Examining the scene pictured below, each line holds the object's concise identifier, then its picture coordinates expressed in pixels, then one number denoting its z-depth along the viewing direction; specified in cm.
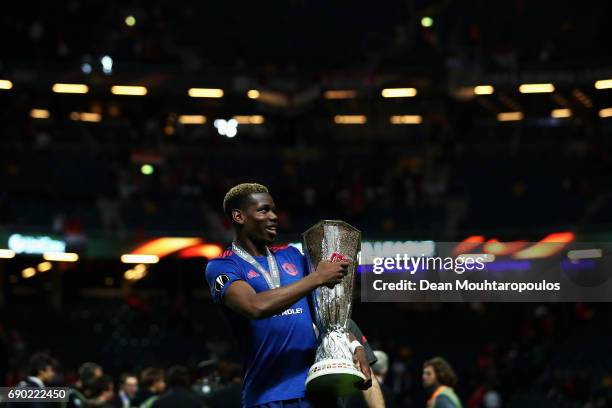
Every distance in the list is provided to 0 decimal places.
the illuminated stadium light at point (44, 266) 3138
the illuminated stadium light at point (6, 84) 3244
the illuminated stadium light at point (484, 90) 3262
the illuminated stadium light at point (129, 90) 3347
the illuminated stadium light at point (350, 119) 3553
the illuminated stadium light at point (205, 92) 3378
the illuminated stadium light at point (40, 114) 3422
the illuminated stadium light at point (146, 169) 3177
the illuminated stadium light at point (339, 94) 3366
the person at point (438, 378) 995
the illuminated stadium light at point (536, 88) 3253
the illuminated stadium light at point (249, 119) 3547
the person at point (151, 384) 1270
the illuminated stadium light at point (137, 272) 3162
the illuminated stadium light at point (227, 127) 3506
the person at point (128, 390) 1395
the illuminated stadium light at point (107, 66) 3269
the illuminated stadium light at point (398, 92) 3397
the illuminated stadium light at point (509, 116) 3469
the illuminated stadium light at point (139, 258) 3022
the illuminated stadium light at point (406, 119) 3503
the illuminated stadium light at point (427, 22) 3403
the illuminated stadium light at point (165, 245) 2973
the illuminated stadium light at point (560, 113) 3403
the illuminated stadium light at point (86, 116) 3450
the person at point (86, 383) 1089
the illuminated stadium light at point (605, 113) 3284
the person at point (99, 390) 1094
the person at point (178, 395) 1018
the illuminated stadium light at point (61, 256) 2909
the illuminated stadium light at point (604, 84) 3179
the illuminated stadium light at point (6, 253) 2881
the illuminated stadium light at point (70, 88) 3306
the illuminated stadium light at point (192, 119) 3522
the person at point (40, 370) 1027
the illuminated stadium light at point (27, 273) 3133
